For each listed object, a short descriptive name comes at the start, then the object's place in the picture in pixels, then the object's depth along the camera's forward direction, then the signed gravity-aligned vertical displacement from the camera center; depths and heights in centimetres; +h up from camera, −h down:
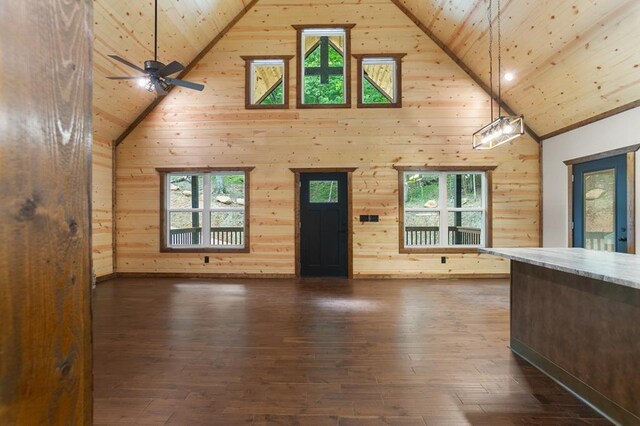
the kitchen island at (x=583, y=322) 188 -75
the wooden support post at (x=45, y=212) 55 +0
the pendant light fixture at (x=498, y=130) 342 +98
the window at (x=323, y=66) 627 +309
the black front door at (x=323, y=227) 648 -26
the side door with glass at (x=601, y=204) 458 +16
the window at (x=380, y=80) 624 +272
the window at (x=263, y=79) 631 +281
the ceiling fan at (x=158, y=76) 360 +161
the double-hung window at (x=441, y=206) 625 +16
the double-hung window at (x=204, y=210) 641 +8
